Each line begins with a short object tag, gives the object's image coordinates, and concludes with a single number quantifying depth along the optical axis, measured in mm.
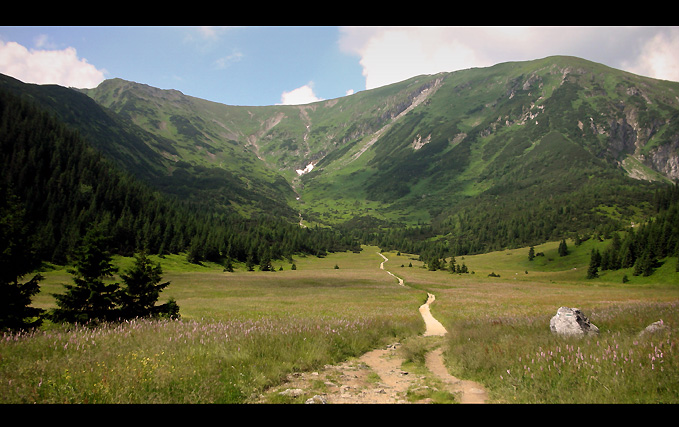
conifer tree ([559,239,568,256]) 143125
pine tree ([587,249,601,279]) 96562
